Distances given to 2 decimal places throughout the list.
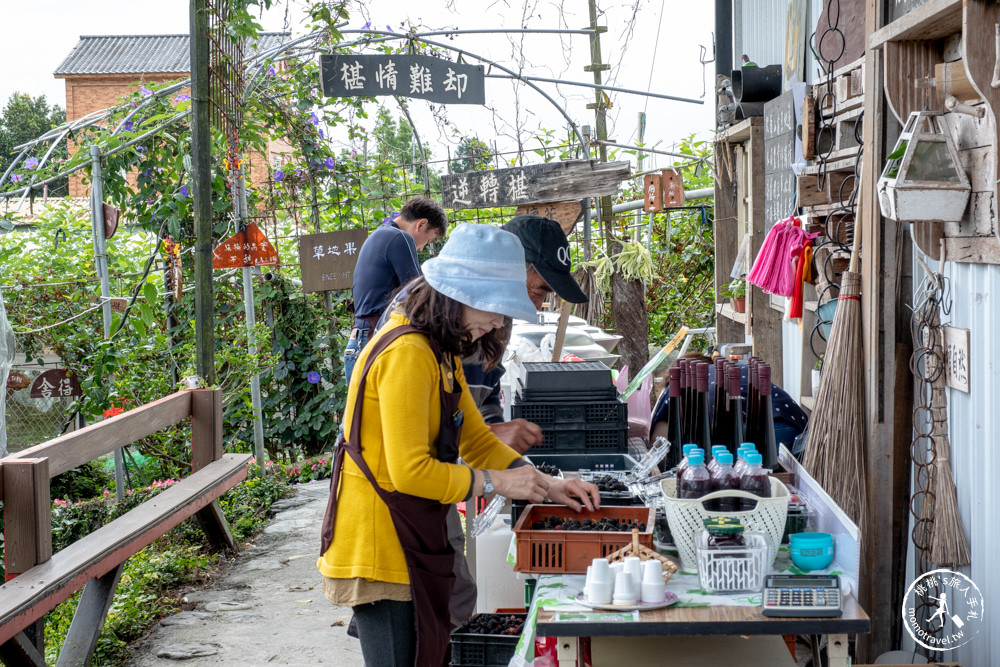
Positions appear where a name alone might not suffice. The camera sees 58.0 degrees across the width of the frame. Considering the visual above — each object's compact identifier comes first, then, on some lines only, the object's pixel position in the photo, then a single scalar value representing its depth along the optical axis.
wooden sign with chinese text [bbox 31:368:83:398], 6.28
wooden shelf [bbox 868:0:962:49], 2.37
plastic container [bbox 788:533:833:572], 2.06
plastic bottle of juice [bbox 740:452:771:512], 2.13
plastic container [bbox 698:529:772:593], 1.95
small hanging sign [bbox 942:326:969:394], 2.53
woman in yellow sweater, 2.07
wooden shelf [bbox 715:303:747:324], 5.17
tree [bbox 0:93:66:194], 25.09
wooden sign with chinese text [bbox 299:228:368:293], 7.54
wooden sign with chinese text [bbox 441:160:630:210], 6.66
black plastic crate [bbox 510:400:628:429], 2.99
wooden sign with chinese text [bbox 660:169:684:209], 7.40
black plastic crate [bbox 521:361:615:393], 2.97
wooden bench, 3.39
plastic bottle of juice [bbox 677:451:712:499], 2.12
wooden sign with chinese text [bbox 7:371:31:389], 7.94
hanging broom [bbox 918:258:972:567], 2.58
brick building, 30.14
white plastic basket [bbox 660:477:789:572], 2.01
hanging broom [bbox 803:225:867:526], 2.88
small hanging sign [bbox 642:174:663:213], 7.46
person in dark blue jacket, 4.99
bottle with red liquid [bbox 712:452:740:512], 2.14
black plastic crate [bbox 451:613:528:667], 2.78
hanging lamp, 2.38
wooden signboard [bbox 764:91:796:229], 4.07
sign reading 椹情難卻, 6.59
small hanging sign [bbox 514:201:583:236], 6.97
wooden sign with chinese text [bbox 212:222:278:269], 6.87
